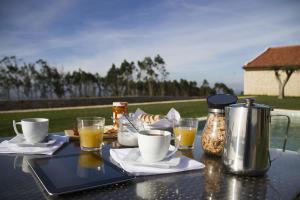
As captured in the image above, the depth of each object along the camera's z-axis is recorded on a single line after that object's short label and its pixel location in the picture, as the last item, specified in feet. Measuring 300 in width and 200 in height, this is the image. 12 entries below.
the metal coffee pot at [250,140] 3.05
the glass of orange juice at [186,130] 4.33
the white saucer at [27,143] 4.25
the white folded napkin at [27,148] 4.00
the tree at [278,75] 60.70
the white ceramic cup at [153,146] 3.22
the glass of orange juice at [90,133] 4.18
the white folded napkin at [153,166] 3.08
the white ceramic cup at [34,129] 4.25
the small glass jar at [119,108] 5.47
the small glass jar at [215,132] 3.81
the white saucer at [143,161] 3.21
